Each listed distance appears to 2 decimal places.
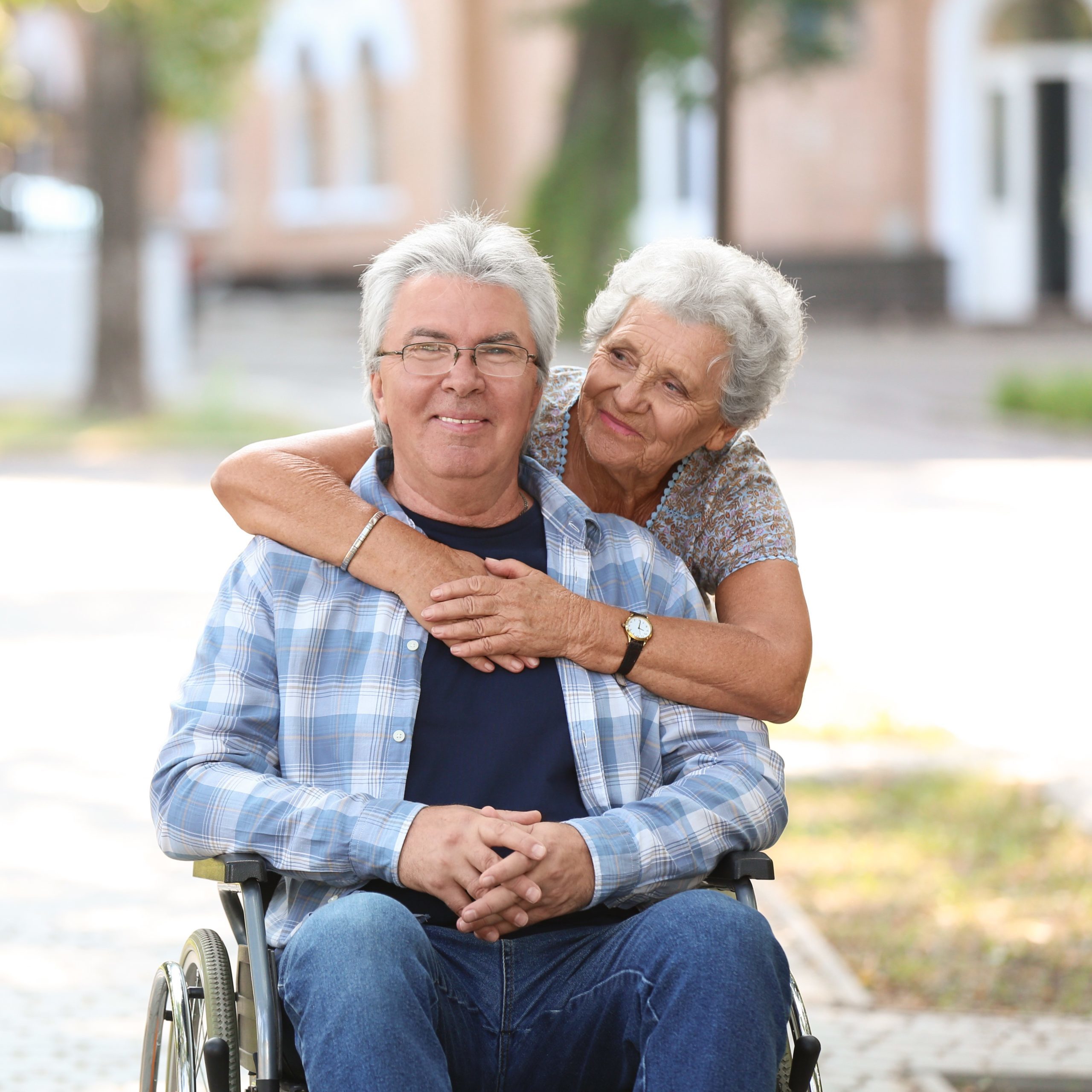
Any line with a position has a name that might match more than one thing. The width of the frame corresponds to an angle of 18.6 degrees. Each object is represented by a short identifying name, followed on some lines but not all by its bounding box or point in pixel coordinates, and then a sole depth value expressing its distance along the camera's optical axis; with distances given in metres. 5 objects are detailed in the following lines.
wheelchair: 4.47
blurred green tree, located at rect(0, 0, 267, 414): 29.22
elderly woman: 5.11
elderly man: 4.50
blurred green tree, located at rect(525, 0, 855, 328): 36.42
